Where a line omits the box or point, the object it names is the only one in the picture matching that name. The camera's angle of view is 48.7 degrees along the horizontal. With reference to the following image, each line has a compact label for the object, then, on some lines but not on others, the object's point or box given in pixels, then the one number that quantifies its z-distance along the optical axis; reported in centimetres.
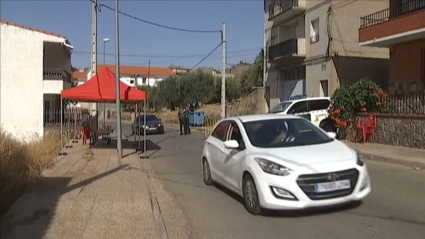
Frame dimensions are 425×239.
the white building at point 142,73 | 11144
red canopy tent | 1591
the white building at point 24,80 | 2220
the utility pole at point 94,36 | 2314
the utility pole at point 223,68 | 2945
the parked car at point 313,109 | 2038
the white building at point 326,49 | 2756
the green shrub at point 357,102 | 1817
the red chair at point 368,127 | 1775
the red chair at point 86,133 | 1984
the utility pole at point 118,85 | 1485
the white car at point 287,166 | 641
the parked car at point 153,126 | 3098
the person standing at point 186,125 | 2878
